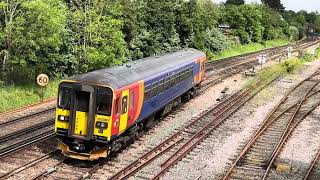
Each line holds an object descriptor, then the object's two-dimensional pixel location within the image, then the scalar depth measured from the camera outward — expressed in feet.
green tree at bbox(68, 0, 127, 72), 97.71
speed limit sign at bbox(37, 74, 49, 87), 83.38
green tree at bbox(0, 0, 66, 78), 79.56
